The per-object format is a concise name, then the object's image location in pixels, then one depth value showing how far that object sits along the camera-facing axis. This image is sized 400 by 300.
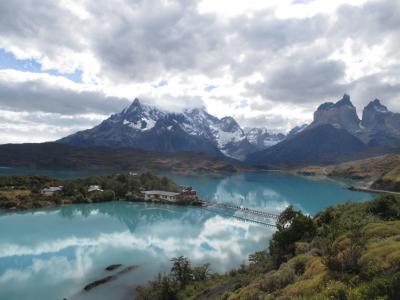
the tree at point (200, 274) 42.97
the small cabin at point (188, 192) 115.31
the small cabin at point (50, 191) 106.32
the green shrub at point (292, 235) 38.33
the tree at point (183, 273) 40.91
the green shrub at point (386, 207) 40.00
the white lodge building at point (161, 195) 111.77
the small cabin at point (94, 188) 112.20
